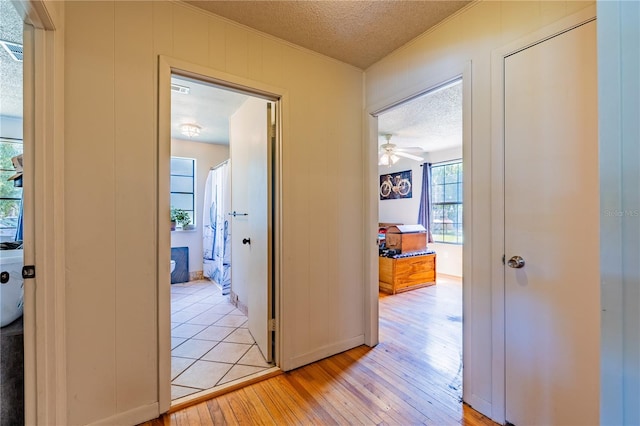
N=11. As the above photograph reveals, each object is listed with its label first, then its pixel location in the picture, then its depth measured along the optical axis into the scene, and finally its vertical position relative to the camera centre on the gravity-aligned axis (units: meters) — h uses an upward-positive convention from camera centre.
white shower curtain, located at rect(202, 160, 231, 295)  3.86 -0.24
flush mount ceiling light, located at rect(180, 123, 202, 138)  3.81 +1.20
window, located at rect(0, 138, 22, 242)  1.51 +0.06
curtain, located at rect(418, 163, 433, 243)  5.37 +0.20
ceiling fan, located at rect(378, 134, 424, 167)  4.19 +0.94
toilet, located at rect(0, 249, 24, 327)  1.26 -0.35
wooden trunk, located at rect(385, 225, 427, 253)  4.21 -0.41
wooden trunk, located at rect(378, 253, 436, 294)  4.00 -0.93
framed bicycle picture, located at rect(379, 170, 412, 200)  5.81 +0.59
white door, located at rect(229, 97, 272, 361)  2.13 +0.02
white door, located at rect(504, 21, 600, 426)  1.25 -0.10
